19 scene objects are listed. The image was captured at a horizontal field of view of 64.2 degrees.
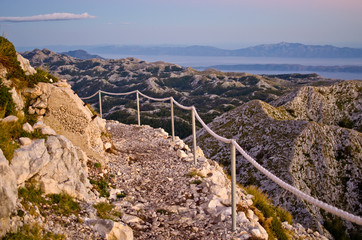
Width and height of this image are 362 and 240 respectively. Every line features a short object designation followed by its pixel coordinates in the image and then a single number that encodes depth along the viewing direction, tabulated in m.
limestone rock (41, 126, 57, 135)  6.59
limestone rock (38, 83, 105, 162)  8.63
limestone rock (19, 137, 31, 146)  5.61
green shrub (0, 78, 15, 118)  6.45
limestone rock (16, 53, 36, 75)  8.32
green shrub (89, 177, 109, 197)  7.07
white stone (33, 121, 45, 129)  6.61
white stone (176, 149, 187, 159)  10.25
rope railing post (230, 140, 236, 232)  5.55
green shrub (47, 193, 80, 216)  5.30
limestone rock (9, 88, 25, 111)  7.09
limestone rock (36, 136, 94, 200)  5.72
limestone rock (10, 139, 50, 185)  5.07
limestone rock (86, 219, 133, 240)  4.99
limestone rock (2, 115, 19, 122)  6.12
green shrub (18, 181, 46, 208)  4.90
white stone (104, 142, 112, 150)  10.28
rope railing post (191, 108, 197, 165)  9.42
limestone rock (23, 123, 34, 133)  6.21
